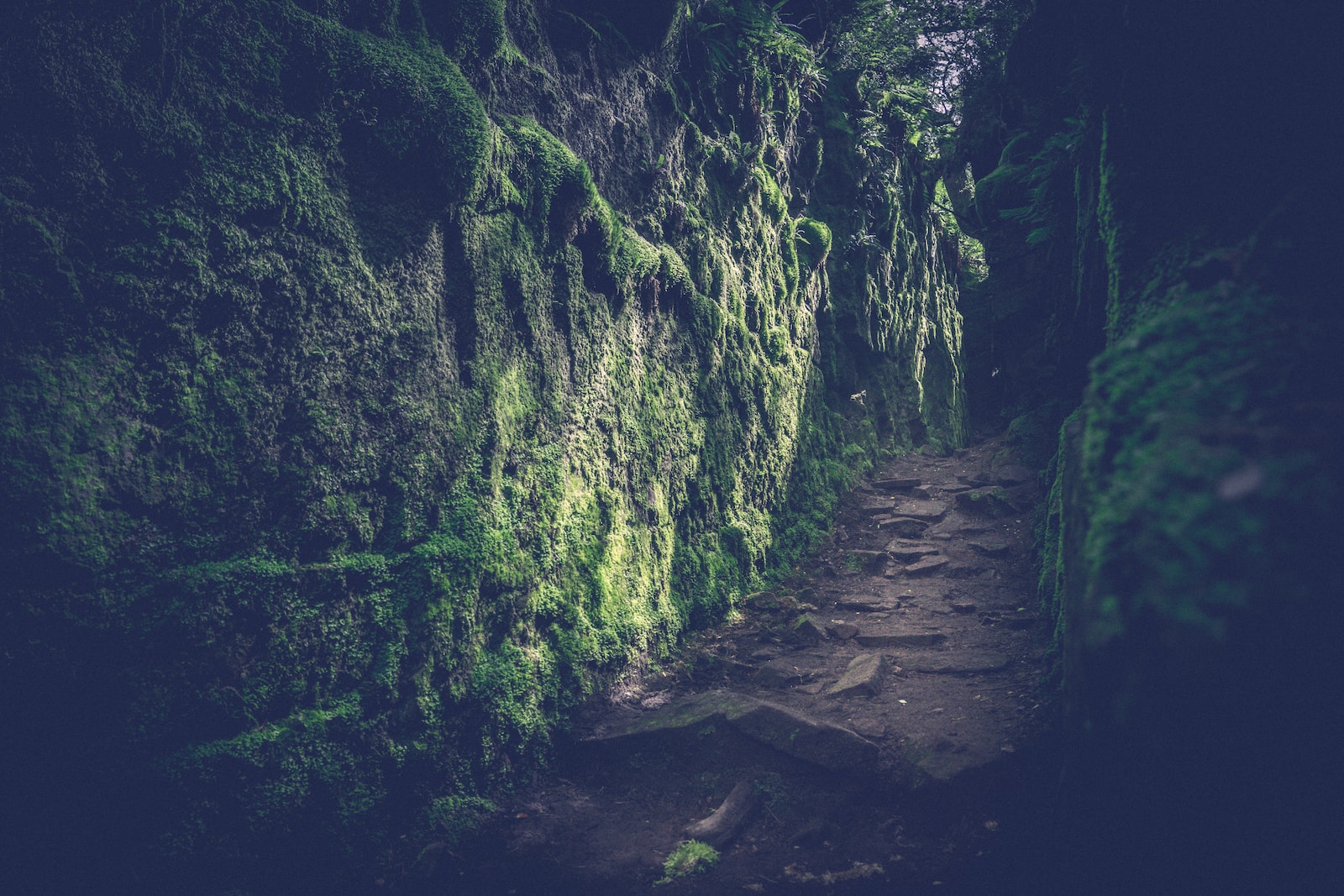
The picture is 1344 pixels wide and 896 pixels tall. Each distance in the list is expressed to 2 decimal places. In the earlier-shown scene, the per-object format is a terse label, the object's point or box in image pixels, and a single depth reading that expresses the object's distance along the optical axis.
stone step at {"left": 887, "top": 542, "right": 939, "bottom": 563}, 7.82
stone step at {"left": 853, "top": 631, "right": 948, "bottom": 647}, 5.88
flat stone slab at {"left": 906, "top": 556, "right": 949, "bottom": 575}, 7.45
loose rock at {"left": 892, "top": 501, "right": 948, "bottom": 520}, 9.05
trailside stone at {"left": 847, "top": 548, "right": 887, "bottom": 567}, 7.93
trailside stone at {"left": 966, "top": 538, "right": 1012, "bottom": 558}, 7.49
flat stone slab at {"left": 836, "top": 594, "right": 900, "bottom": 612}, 6.74
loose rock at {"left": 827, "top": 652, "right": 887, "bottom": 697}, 5.04
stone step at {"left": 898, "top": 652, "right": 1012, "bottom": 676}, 5.21
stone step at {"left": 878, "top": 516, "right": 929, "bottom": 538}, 8.61
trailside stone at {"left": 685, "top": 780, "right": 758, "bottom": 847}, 3.80
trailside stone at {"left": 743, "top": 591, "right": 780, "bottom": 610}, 6.72
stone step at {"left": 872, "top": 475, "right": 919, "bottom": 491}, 10.30
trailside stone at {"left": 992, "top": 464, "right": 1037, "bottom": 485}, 9.45
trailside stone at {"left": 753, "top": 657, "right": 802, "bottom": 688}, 5.36
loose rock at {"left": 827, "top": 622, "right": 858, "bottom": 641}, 6.14
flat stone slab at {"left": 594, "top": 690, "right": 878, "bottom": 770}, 4.16
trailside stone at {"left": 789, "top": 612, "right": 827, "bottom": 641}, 6.16
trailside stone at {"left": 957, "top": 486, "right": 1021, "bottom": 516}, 8.66
